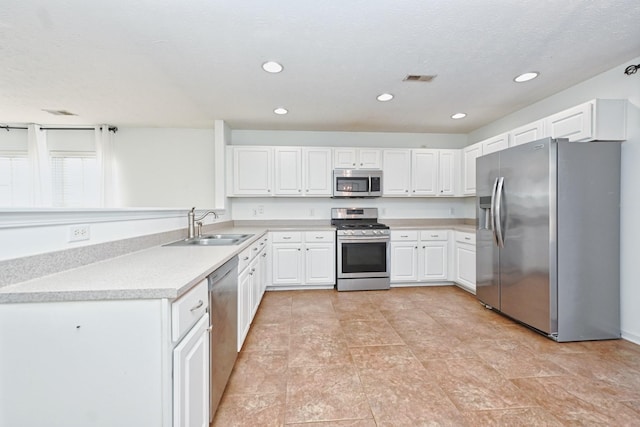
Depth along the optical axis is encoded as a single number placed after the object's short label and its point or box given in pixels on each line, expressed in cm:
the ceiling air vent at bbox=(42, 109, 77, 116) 350
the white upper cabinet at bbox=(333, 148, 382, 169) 402
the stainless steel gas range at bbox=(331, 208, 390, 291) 376
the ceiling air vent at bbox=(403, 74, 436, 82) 249
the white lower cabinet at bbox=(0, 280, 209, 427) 93
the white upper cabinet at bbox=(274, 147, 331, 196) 396
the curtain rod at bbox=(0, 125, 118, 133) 409
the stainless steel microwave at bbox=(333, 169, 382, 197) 397
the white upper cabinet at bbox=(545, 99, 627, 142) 226
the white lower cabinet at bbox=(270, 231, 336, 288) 373
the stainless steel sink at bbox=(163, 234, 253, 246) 234
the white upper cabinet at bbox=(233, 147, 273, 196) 392
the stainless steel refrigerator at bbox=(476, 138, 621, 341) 231
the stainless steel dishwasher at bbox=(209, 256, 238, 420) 142
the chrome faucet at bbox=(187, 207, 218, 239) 262
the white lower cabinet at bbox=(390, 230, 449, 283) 388
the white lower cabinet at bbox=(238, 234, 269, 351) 212
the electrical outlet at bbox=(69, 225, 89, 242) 131
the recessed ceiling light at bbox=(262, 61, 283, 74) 226
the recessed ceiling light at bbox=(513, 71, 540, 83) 247
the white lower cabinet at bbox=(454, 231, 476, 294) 349
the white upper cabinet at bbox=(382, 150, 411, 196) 409
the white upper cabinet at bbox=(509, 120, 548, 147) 260
